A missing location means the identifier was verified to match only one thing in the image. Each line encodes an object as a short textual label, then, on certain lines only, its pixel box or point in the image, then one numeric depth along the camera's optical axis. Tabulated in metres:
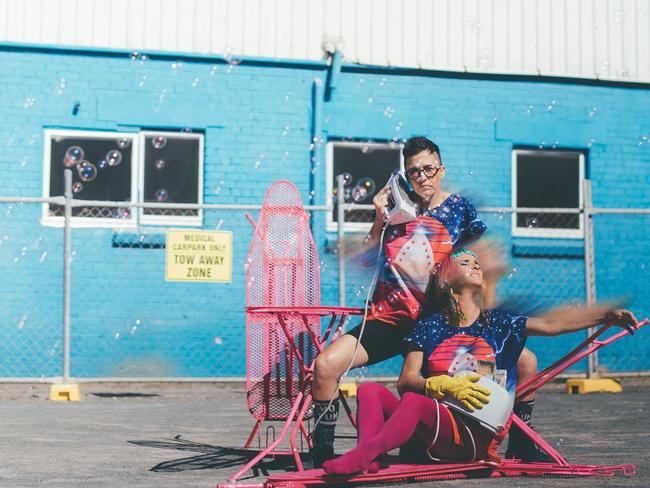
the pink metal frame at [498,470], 4.68
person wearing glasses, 5.16
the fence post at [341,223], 11.53
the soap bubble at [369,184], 14.11
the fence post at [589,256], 11.98
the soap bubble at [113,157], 13.59
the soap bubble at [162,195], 13.81
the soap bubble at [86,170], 13.45
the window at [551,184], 14.77
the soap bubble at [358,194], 12.56
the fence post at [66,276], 11.24
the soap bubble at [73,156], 13.40
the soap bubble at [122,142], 13.71
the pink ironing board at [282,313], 5.84
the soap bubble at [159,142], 13.66
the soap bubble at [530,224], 14.04
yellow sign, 11.65
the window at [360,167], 14.16
